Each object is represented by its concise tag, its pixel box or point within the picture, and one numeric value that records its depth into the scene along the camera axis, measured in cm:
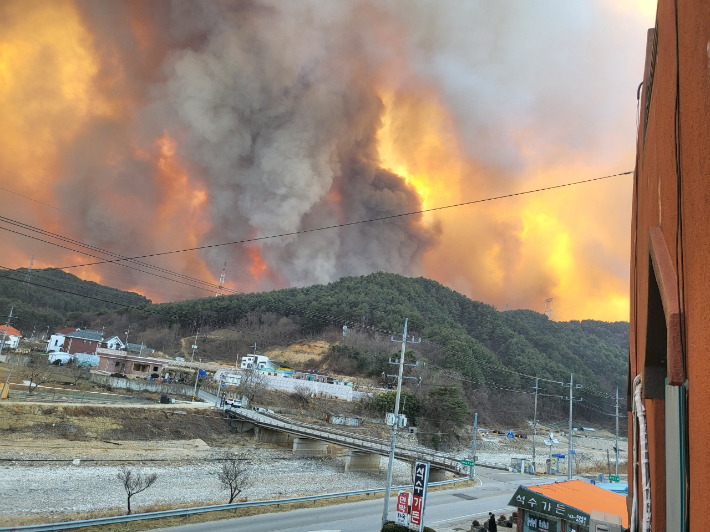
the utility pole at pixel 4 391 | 4322
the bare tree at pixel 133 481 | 2273
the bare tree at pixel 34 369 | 5616
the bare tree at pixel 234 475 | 2697
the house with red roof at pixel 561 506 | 1912
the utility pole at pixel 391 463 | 2093
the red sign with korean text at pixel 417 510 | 1725
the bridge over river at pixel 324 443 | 4222
